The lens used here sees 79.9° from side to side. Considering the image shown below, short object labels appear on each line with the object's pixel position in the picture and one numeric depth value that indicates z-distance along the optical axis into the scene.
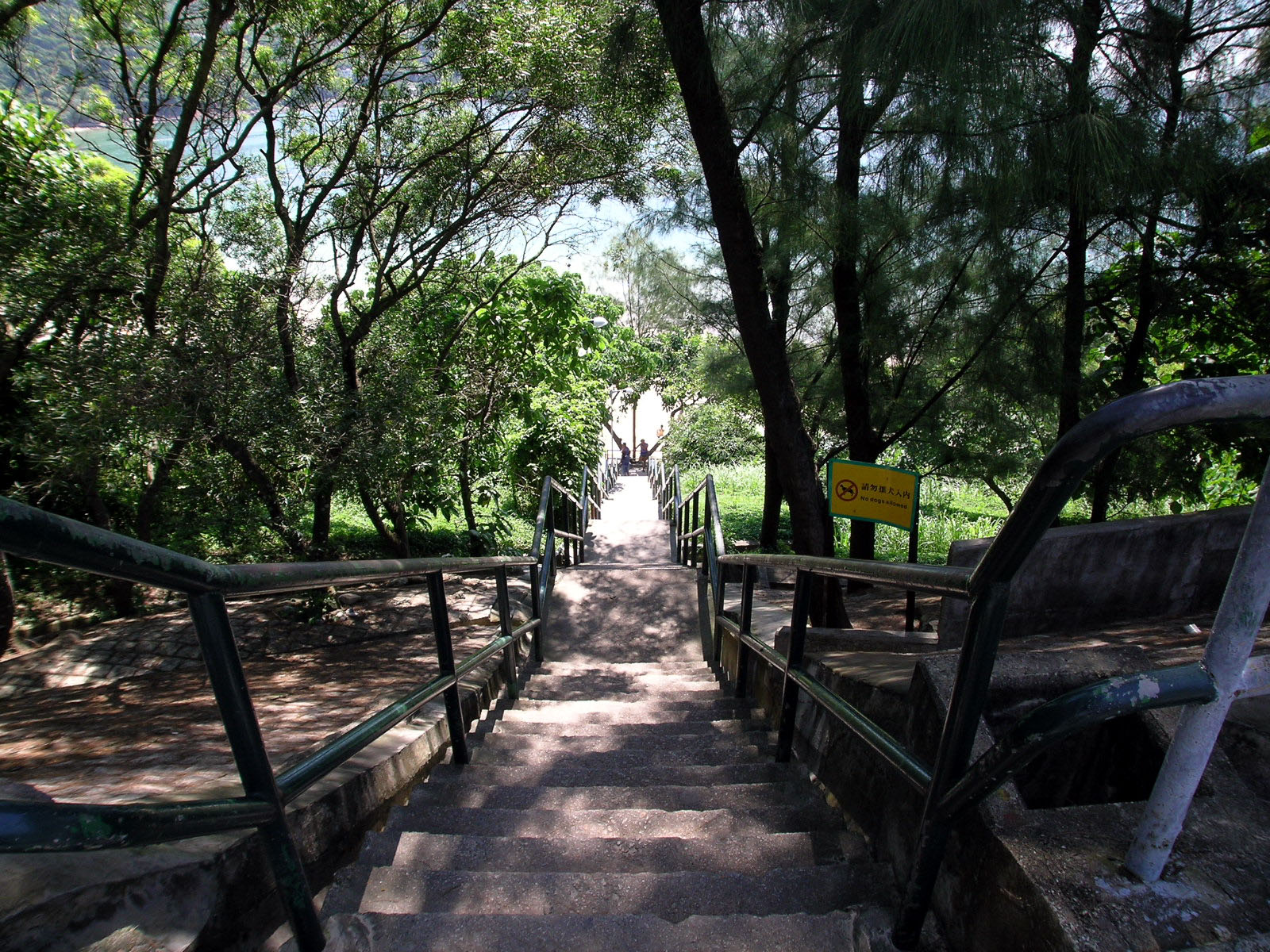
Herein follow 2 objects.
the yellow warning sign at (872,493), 4.52
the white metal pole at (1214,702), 0.93
